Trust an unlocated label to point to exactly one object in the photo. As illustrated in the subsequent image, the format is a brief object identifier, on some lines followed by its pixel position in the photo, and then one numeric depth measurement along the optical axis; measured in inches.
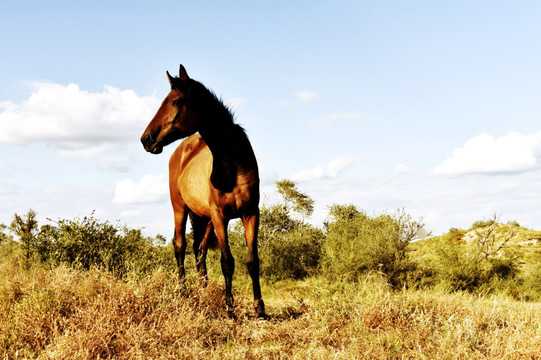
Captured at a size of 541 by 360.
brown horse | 221.1
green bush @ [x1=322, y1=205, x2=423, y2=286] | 526.6
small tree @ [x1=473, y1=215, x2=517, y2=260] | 592.1
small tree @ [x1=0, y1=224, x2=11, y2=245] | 532.1
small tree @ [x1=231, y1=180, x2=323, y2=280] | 669.9
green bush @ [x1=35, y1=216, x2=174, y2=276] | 339.0
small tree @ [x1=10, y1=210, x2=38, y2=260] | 362.3
